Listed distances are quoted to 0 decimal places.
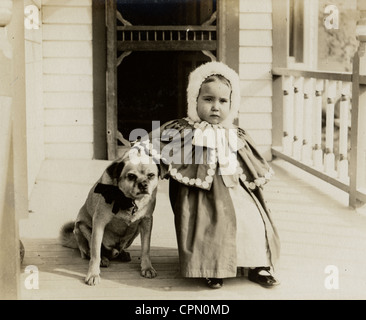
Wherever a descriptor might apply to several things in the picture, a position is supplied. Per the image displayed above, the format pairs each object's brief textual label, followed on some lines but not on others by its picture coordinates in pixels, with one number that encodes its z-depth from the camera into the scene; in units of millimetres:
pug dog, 3373
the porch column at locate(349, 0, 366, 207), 5102
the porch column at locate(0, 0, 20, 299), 2688
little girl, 3439
